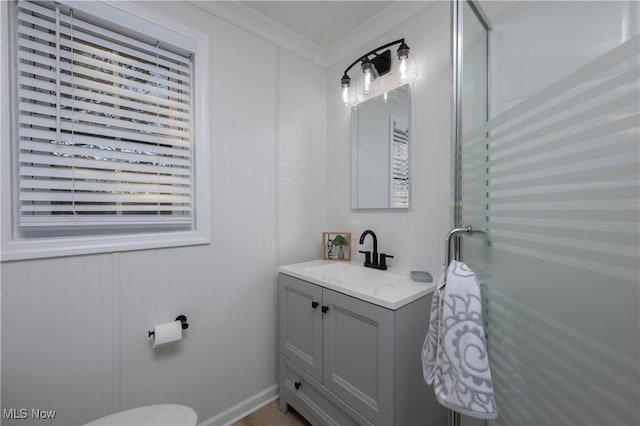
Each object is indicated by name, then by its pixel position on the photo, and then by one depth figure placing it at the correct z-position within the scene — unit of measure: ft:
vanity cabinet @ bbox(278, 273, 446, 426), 3.21
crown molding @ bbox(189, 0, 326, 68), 4.61
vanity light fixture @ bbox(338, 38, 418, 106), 4.65
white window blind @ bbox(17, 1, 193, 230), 3.22
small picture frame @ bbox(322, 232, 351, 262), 5.75
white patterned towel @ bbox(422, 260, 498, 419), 2.08
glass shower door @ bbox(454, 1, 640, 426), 1.41
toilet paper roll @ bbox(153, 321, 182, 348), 3.82
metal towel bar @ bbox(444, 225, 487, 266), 2.72
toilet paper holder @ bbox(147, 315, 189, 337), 4.13
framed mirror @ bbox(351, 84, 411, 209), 4.86
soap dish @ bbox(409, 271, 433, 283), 4.06
